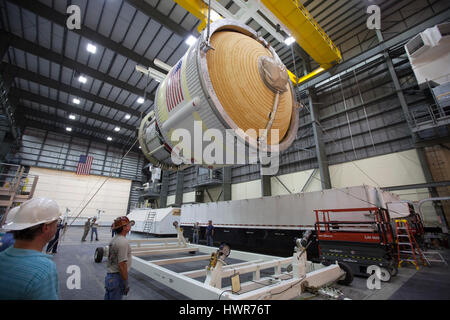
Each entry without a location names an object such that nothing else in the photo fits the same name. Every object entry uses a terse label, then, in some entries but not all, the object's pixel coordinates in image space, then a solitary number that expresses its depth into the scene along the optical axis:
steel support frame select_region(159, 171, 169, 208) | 24.73
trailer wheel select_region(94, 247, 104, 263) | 5.51
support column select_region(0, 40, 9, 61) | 10.02
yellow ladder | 5.56
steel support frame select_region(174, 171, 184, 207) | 22.29
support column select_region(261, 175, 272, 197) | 14.66
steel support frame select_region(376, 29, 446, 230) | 8.70
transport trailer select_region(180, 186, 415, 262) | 6.12
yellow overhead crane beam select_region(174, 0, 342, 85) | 5.77
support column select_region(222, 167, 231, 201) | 17.48
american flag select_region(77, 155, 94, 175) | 21.23
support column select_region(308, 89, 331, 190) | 11.71
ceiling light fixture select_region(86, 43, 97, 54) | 11.68
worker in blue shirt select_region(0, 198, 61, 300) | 0.90
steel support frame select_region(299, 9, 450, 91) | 8.95
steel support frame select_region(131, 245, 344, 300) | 2.14
